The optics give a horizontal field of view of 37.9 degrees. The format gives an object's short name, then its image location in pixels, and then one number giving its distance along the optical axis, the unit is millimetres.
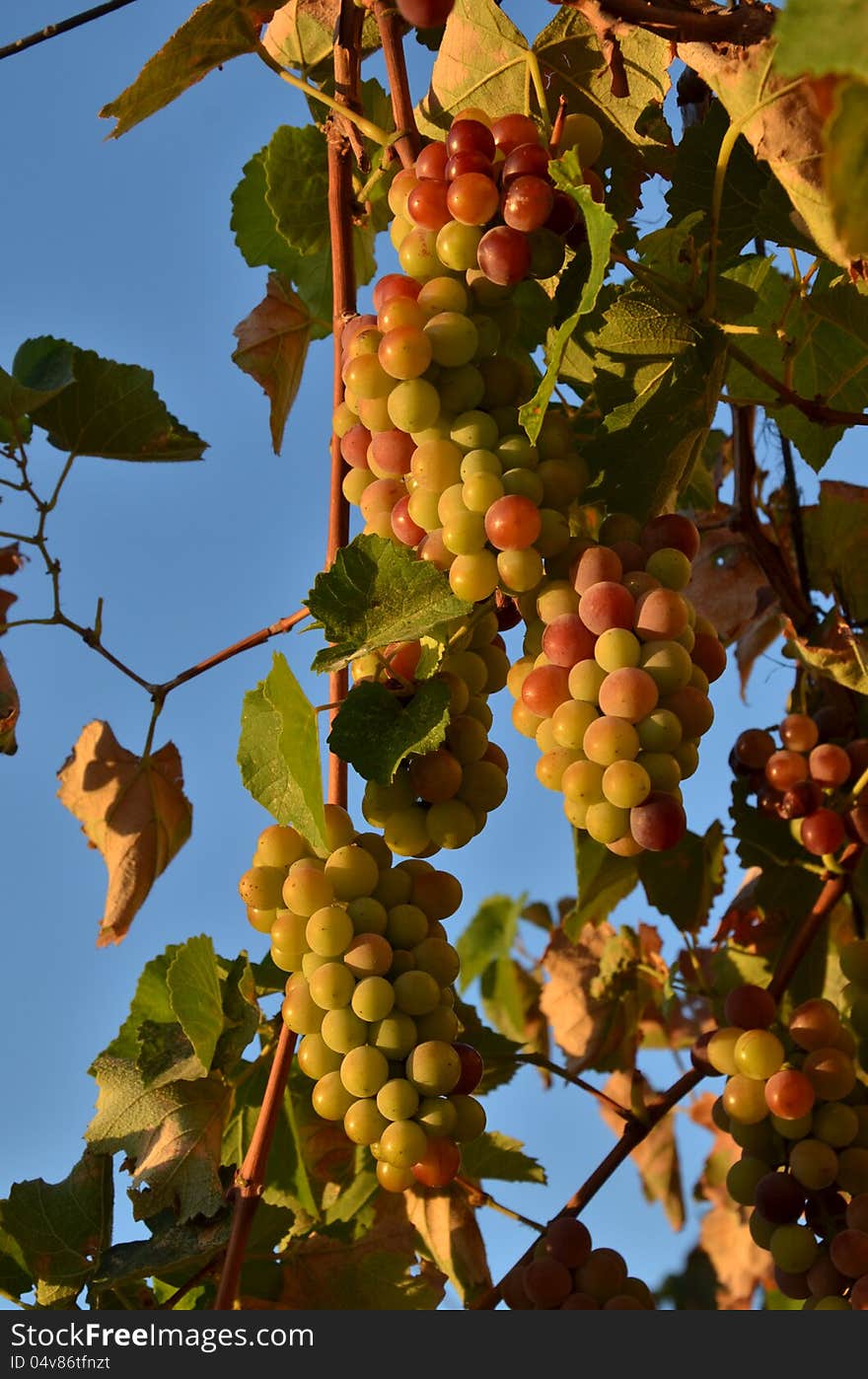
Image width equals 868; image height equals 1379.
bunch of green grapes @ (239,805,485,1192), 1086
